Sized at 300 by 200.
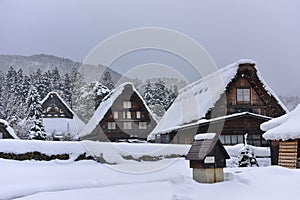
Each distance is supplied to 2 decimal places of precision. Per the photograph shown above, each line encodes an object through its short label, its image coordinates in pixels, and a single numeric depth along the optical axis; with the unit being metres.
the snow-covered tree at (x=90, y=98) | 45.45
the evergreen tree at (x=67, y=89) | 57.53
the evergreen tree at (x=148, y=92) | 54.16
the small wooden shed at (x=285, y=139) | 16.08
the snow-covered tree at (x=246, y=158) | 16.90
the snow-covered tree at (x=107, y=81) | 54.35
